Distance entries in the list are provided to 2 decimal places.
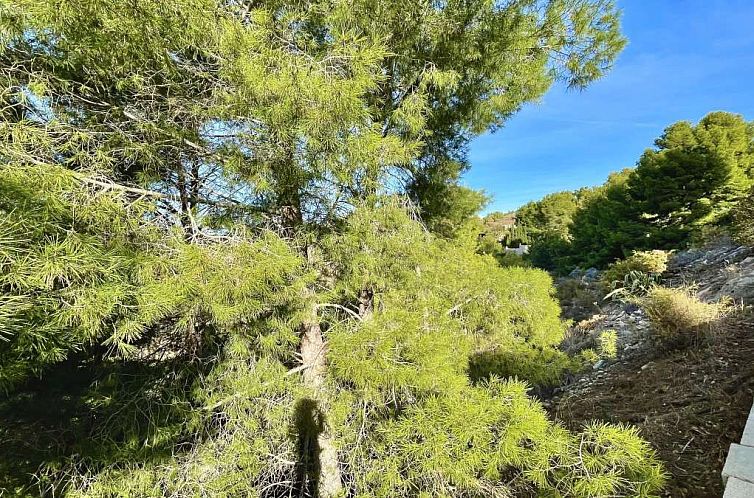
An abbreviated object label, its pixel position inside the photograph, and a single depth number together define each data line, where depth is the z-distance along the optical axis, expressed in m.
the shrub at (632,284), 6.93
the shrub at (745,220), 5.82
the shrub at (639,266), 7.73
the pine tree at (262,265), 1.32
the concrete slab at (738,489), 1.64
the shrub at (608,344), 4.62
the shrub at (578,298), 7.99
